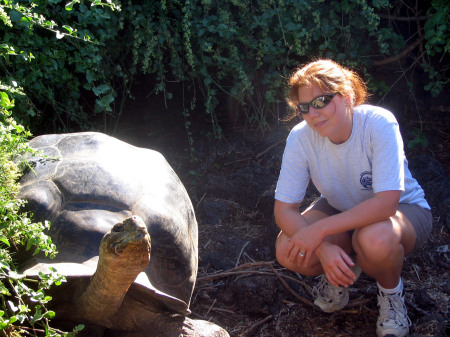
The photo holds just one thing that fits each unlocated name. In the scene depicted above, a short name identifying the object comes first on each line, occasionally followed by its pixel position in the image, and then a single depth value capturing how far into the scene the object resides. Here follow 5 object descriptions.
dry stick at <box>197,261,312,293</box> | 2.81
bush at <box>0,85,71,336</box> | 1.77
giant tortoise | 2.03
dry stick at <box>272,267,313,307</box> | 2.66
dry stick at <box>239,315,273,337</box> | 2.53
